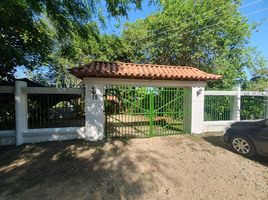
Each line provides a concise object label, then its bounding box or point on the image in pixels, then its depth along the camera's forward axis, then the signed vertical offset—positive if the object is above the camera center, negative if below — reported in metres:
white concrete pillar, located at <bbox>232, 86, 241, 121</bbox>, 7.30 -0.46
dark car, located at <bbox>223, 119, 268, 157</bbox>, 4.24 -1.26
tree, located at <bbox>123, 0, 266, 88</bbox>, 10.09 +4.47
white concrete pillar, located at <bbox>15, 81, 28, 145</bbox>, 5.22 -0.53
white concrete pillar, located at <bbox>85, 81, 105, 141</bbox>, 5.58 -0.59
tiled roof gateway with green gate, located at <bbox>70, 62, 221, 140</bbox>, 5.63 -0.02
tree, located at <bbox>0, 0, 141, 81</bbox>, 4.23 +2.50
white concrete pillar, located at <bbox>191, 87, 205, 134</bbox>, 6.55 -0.57
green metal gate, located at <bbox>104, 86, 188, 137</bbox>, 6.05 -0.53
